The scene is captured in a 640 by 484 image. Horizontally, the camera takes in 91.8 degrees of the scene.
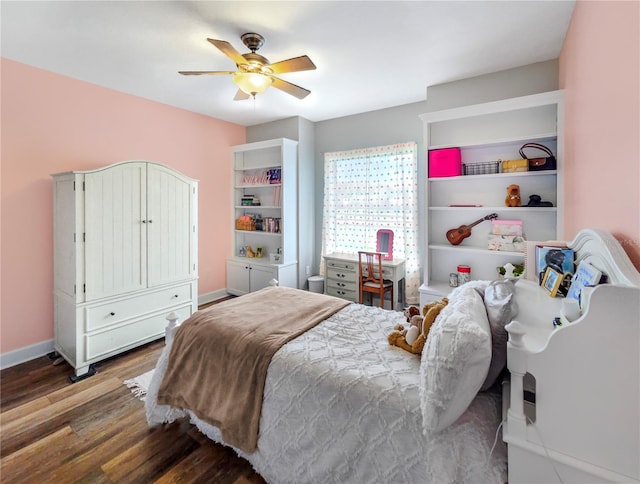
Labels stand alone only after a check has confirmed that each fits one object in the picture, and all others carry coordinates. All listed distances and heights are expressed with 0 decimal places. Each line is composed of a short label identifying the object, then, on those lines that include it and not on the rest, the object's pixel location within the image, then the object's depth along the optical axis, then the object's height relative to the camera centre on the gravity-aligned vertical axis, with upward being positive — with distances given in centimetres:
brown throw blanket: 157 -66
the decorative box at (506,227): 286 +13
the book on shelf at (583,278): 110 -15
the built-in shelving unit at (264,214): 421 +41
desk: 364 -43
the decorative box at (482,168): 282 +67
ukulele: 305 +8
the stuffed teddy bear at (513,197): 278 +39
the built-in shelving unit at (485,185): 267 +54
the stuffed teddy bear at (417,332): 152 -47
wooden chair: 357 -43
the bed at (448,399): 89 -60
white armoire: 260 -14
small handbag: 257 +66
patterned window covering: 379 +52
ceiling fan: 217 +125
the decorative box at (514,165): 266 +65
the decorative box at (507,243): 282 -2
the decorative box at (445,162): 297 +76
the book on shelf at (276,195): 434 +66
